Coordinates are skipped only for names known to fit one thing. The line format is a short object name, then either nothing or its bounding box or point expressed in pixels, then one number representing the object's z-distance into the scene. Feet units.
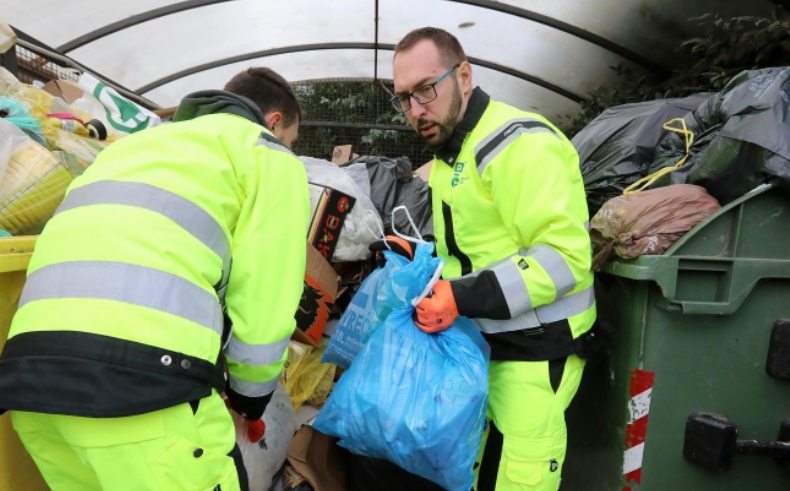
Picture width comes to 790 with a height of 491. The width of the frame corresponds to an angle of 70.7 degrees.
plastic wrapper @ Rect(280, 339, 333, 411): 8.21
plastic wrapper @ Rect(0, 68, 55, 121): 7.65
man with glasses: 5.20
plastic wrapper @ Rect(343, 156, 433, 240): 9.63
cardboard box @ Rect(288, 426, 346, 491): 7.04
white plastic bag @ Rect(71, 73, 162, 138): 9.73
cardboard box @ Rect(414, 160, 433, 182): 11.41
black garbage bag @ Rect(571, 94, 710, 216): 7.04
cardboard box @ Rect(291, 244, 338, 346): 8.10
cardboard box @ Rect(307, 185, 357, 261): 8.44
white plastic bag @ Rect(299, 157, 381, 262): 8.71
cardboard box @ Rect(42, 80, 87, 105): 11.05
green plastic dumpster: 5.39
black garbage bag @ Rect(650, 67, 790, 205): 5.33
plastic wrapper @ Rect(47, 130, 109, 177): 6.27
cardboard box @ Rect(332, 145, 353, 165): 15.15
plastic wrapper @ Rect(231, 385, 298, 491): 6.32
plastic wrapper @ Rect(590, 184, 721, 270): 5.49
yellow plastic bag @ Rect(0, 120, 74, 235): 5.21
